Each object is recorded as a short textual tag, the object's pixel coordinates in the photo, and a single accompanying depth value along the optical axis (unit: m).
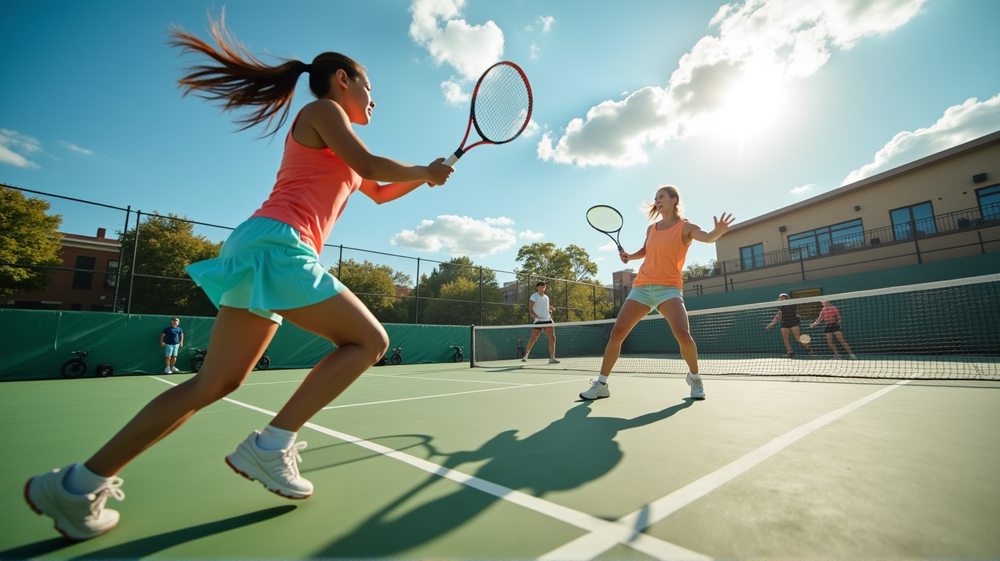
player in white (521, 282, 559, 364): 11.26
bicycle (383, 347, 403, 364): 13.52
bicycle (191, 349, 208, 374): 10.51
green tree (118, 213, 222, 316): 18.44
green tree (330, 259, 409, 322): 15.37
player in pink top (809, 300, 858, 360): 10.55
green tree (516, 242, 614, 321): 22.95
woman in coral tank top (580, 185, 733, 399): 4.21
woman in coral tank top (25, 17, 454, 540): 1.37
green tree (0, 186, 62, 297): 13.46
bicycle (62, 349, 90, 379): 8.94
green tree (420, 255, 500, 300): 17.56
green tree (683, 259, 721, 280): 26.72
